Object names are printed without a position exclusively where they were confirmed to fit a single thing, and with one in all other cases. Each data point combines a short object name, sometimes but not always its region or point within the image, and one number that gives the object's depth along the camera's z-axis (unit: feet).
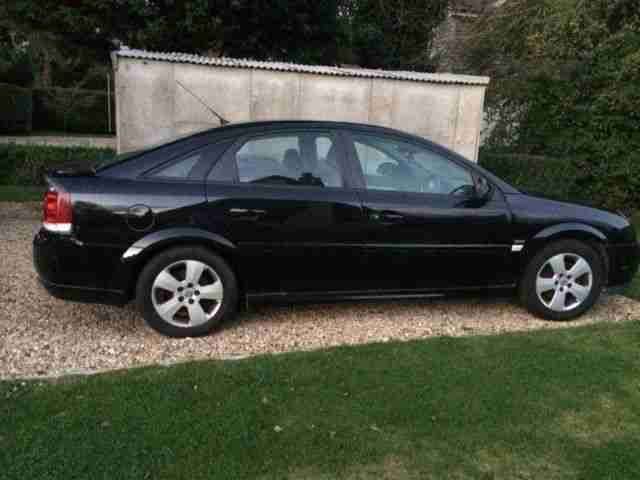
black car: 13.88
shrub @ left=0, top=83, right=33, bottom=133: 78.95
